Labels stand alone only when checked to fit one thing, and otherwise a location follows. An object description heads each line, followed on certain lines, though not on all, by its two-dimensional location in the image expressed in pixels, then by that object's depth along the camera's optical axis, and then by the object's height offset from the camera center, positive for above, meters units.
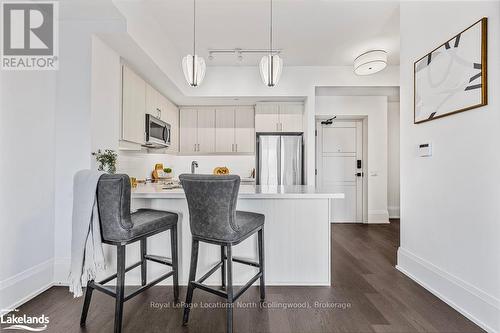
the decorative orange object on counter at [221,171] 4.24 -0.05
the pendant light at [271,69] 2.18 +0.91
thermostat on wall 2.09 +0.17
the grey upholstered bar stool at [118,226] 1.51 -0.38
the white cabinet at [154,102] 3.33 +0.98
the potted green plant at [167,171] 4.18 -0.05
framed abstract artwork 1.63 +0.72
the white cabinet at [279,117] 4.33 +0.93
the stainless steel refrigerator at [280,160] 4.12 +0.15
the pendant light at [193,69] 2.18 +0.90
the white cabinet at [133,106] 2.70 +0.74
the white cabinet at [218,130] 4.63 +0.74
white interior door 4.79 +0.25
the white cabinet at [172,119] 3.99 +0.86
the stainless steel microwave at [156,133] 3.21 +0.51
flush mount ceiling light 3.12 +1.41
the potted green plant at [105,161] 2.18 +0.06
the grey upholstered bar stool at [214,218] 1.50 -0.32
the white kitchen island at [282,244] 2.18 -0.68
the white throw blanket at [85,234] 1.56 -0.43
